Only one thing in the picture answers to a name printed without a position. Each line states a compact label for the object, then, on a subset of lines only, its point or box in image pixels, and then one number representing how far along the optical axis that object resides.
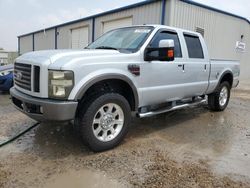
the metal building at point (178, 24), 8.76
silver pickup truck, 2.68
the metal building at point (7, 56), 18.97
